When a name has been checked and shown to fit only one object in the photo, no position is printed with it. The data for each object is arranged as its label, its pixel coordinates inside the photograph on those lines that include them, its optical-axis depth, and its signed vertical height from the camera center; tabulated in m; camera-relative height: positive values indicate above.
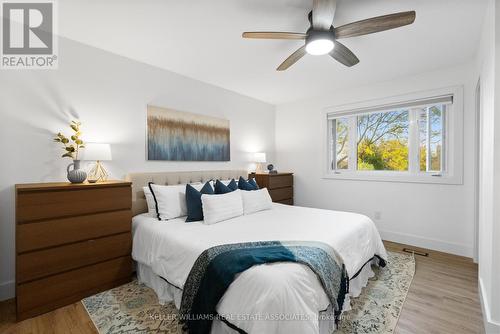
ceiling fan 1.61 +1.03
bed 1.26 -0.68
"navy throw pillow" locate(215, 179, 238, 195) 2.79 -0.28
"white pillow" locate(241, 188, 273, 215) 2.83 -0.45
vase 2.17 -0.08
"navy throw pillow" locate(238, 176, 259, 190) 3.17 -0.27
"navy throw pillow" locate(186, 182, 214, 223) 2.45 -0.41
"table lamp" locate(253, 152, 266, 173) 4.21 +0.15
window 3.16 +0.37
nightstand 4.02 -0.34
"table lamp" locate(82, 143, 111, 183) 2.23 +0.13
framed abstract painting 3.02 +0.42
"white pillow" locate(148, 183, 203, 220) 2.47 -0.39
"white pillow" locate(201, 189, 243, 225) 2.39 -0.44
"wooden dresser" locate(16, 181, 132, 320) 1.84 -0.66
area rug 1.73 -1.18
